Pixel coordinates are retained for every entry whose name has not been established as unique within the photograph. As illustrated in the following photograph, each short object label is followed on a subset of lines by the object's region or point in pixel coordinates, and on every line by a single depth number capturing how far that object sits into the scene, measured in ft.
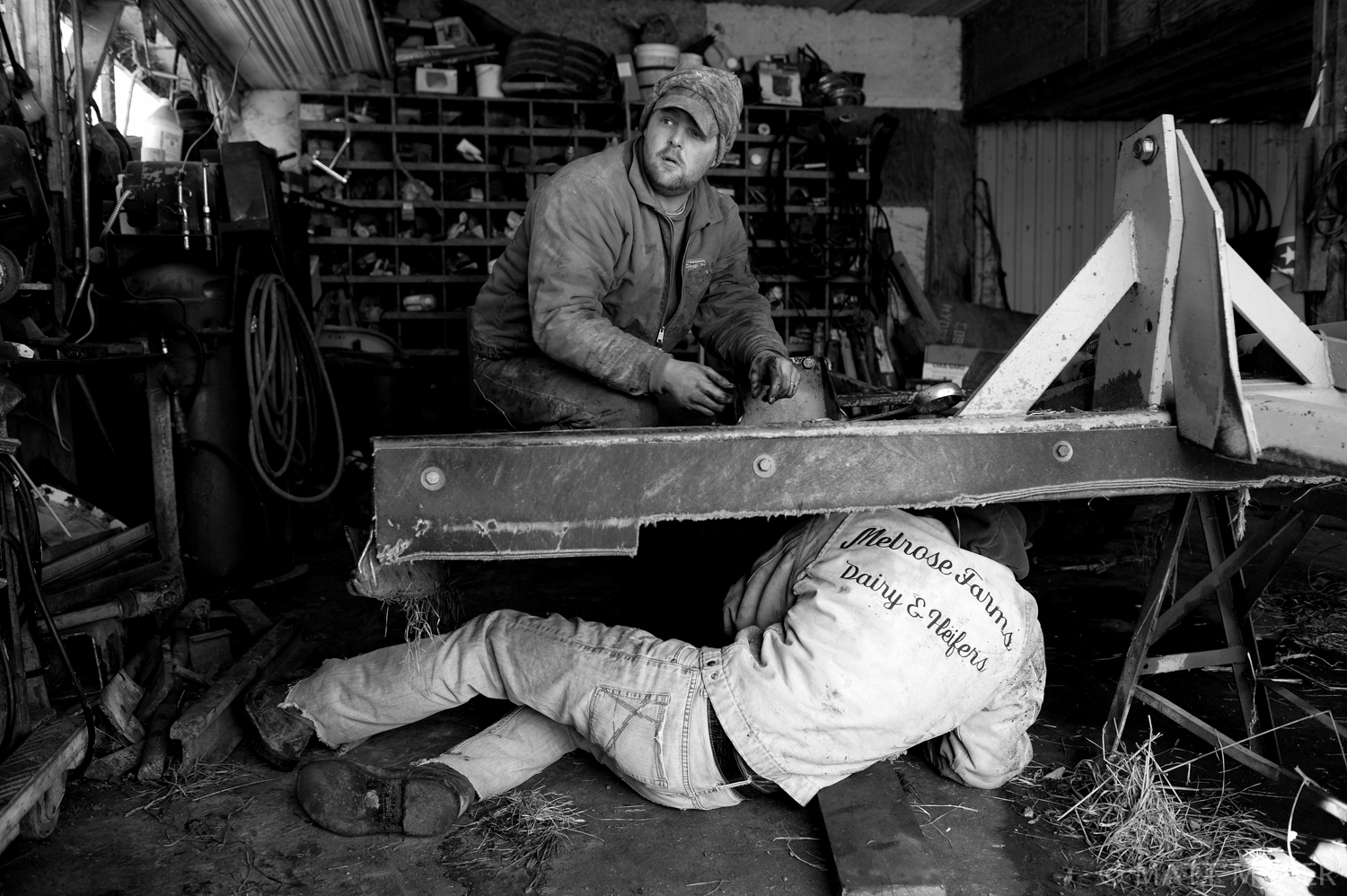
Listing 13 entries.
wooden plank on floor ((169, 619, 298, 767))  7.64
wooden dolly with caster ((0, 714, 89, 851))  6.17
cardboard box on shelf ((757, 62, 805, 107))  24.29
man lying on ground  6.43
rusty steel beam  5.80
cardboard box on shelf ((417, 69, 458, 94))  22.90
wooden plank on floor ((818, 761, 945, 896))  5.91
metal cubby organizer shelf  22.95
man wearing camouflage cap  8.21
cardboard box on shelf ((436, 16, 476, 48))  23.08
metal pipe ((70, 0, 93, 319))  12.43
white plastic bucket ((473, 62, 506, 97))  23.20
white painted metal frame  5.90
